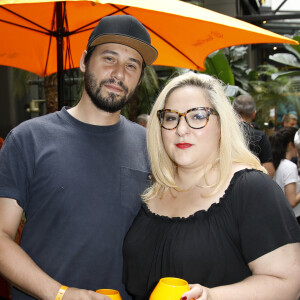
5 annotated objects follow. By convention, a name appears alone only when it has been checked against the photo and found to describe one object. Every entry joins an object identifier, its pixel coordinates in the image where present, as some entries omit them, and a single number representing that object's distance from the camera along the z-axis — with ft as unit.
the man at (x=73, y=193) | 7.09
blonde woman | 5.71
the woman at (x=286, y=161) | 15.80
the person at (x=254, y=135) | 17.66
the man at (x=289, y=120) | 33.04
